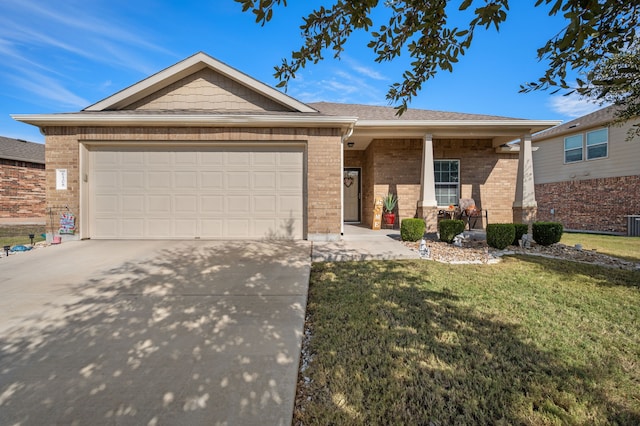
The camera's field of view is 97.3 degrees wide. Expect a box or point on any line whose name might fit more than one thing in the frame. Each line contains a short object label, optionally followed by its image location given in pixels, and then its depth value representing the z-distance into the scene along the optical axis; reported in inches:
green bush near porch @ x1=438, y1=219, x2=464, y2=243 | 295.7
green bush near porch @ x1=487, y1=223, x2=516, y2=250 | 269.4
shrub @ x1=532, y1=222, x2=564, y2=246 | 277.3
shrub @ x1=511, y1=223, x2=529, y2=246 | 283.3
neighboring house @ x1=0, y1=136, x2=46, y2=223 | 554.6
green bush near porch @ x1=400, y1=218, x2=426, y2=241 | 291.0
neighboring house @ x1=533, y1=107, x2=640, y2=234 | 474.6
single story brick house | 281.4
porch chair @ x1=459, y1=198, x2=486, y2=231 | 378.6
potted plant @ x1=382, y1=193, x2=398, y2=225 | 391.9
